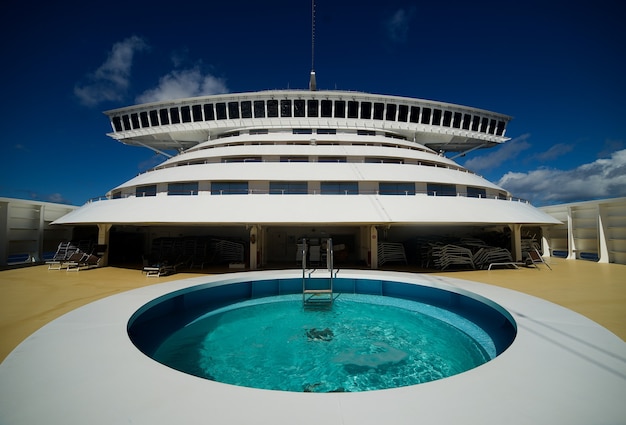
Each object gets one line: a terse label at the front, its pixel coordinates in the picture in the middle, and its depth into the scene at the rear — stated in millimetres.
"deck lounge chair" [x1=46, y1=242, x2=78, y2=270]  15388
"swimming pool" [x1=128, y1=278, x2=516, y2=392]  5801
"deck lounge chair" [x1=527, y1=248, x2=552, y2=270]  15255
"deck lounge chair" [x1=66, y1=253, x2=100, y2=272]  14773
